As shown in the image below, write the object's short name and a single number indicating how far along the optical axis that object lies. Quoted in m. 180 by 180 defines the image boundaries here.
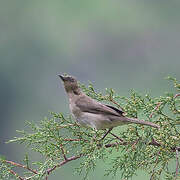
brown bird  7.70
